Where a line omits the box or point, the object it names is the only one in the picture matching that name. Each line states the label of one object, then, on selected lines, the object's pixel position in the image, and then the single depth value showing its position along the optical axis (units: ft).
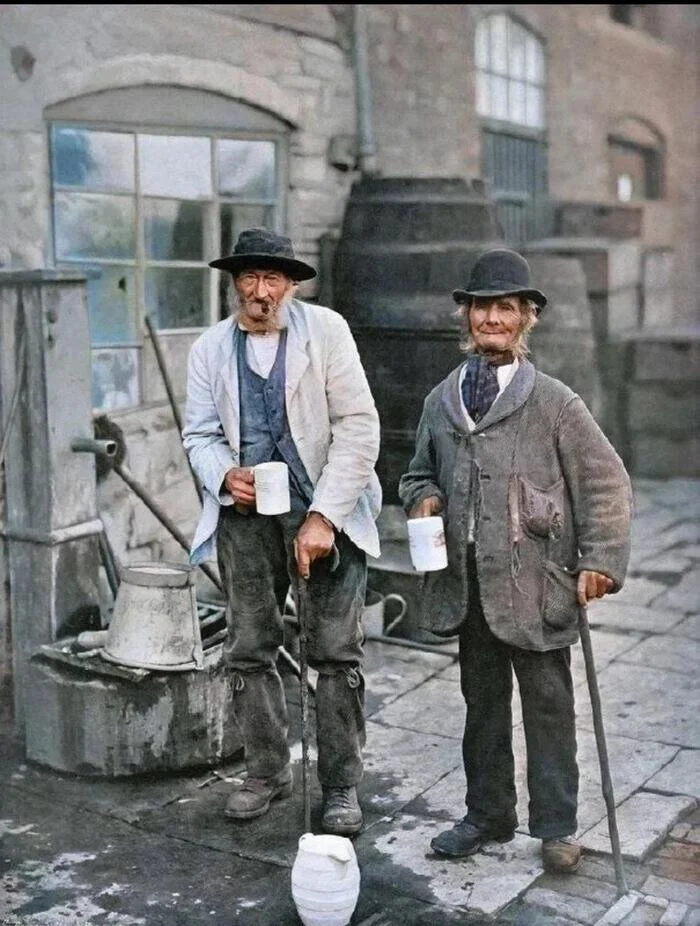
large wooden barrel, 23.02
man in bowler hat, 12.30
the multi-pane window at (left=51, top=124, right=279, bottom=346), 20.81
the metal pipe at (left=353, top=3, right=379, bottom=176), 26.04
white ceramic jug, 11.37
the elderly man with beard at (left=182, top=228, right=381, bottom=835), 13.50
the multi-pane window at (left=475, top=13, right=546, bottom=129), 36.99
